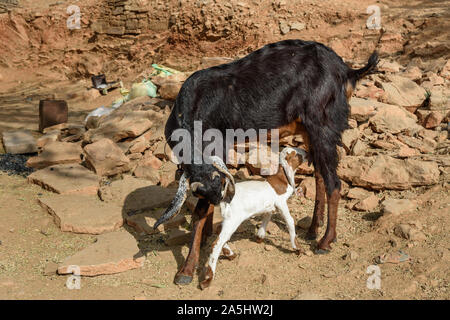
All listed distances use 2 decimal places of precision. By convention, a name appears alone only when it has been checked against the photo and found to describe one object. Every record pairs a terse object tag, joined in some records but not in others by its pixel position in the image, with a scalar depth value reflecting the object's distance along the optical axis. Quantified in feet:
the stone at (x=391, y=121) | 19.16
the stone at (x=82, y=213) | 15.16
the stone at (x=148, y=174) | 18.75
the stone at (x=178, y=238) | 14.23
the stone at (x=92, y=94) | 35.29
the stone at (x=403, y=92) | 20.62
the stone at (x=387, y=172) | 15.70
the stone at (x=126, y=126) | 21.51
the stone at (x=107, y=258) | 12.46
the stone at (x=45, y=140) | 24.50
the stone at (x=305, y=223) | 15.11
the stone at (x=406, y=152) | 17.17
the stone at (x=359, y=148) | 17.95
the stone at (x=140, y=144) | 20.71
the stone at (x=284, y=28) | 35.70
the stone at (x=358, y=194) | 16.19
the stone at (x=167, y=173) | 18.61
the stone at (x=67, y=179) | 17.97
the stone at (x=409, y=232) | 13.15
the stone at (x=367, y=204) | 15.44
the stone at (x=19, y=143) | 23.50
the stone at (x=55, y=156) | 21.11
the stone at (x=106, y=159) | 19.44
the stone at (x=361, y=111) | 19.04
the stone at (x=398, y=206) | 14.33
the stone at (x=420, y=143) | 17.89
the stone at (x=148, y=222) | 15.03
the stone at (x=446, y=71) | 22.34
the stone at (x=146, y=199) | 16.33
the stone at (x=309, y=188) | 17.02
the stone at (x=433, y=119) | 19.35
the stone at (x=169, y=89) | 22.65
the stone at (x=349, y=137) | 18.14
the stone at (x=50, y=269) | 12.74
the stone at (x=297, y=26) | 35.35
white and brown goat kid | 12.10
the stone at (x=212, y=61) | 25.18
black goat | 12.71
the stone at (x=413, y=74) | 22.50
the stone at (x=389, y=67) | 23.97
